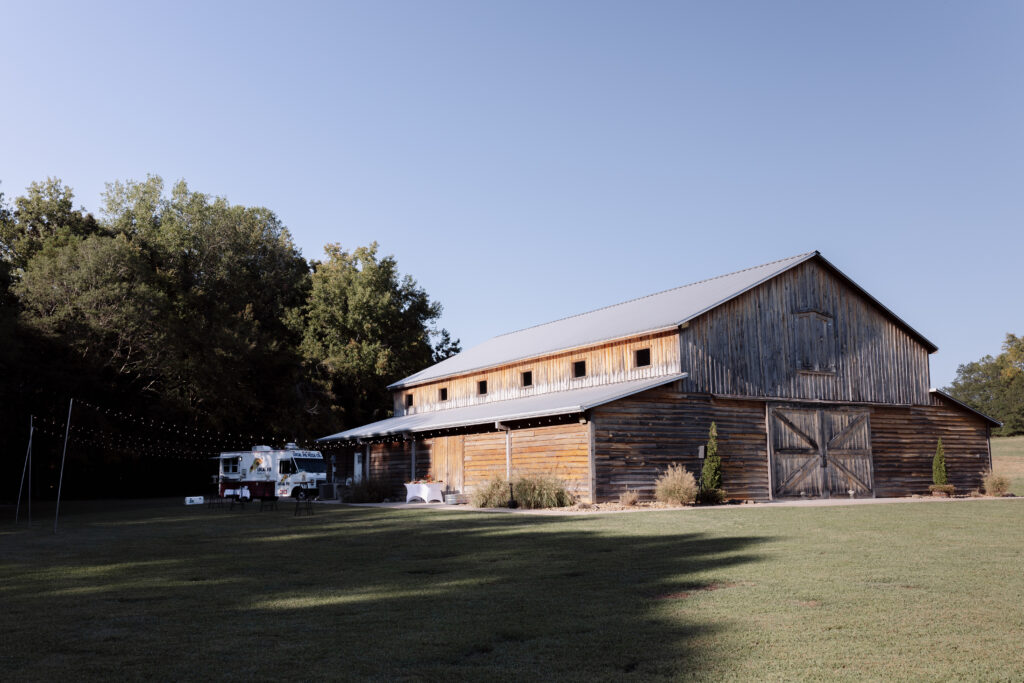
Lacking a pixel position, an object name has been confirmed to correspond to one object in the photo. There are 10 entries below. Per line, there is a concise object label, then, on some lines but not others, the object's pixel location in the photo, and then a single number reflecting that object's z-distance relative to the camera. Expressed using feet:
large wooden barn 91.61
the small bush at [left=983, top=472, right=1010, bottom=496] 104.94
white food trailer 129.39
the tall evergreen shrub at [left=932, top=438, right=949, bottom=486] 110.63
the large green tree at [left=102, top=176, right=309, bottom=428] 153.79
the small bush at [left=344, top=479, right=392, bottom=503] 112.78
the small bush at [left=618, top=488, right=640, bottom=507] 84.68
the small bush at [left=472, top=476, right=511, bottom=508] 88.17
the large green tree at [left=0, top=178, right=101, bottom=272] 165.99
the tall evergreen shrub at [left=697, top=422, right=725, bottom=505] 89.35
